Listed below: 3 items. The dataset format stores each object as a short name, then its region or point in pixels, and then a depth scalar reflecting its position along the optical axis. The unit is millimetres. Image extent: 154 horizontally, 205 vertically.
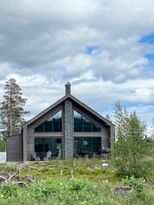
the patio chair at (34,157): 40022
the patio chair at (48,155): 40438
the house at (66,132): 41375
